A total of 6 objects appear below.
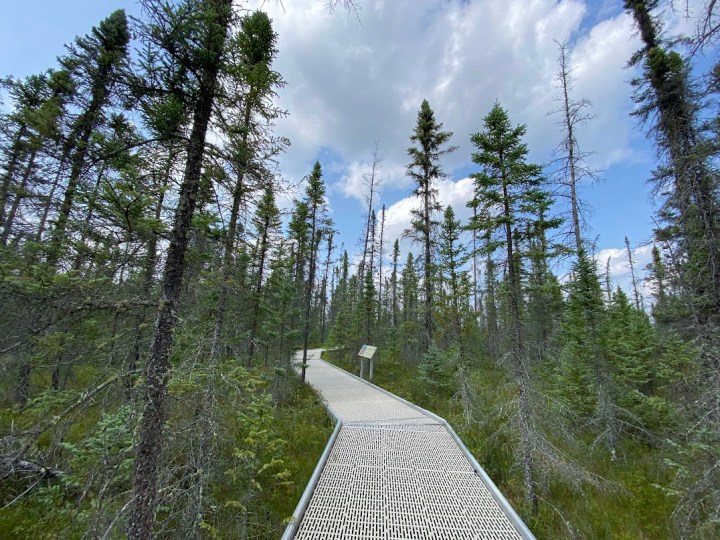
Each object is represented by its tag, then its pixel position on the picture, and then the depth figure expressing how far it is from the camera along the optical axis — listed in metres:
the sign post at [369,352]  13.85
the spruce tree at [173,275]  2.93
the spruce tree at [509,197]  6.39
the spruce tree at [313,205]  14.38
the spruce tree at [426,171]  15.05
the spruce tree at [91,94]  2.64
